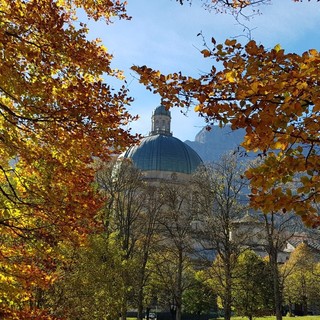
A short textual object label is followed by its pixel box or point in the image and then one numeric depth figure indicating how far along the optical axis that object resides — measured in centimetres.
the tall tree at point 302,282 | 4559
